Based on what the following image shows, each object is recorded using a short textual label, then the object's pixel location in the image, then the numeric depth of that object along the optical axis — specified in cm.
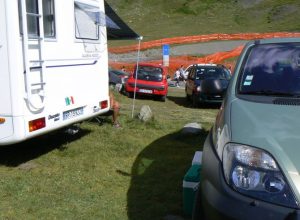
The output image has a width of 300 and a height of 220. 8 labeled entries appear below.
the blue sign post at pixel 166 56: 1906
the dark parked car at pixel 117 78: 1519
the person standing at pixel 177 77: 1891
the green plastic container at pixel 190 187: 328
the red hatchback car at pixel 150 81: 1303
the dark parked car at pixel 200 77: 1151
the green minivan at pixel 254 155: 195
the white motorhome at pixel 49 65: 410
